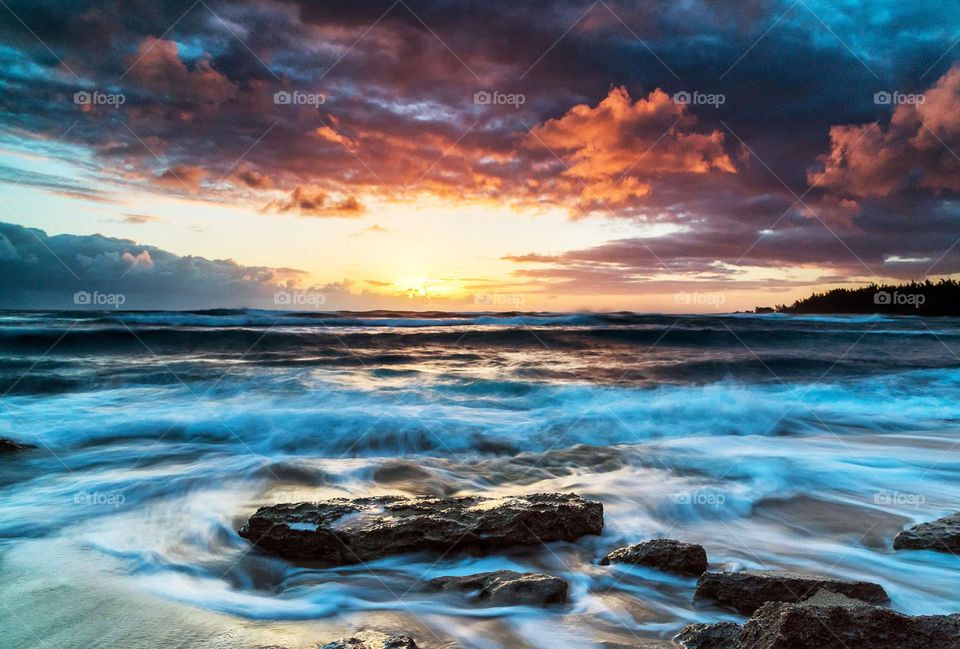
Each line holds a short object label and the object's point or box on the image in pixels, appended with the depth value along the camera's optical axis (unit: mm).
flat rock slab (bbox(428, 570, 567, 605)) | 3385
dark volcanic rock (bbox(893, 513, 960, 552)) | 4316
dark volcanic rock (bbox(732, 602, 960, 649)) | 2174
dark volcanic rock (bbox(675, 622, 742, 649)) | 2625
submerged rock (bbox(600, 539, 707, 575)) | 3844
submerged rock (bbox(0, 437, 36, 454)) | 7746
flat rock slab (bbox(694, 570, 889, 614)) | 3086
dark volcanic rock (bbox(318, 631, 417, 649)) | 2604
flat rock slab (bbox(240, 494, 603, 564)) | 4160
